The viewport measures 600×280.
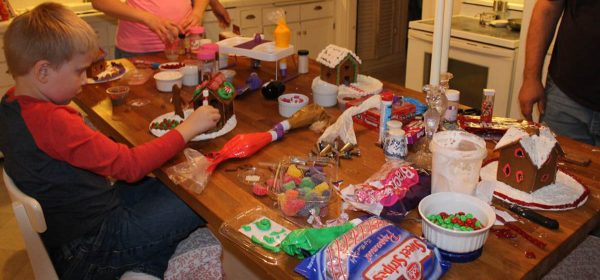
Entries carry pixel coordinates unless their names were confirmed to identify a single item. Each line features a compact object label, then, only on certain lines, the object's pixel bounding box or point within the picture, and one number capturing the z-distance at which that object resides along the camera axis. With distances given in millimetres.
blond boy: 1339
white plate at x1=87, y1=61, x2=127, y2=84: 2141
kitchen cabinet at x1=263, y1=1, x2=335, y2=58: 4418
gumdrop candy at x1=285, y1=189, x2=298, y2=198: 1191
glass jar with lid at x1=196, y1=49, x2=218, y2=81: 2201
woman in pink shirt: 2412
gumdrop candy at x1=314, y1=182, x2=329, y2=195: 1226
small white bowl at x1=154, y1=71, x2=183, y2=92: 2029
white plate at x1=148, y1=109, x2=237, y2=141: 1614
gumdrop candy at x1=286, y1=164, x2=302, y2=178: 1303
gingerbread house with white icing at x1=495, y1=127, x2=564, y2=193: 1218
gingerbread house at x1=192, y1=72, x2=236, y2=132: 1662
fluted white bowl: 987
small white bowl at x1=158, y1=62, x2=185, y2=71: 2230
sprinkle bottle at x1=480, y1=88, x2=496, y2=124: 1561
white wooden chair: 1218
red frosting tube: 1432
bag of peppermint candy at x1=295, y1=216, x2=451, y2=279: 913
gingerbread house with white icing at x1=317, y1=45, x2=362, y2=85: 1952
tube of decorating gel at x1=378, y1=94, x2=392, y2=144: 1493
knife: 1120
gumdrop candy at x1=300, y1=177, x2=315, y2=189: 1253
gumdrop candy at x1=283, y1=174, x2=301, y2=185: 1276
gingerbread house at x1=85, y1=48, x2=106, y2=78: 2168
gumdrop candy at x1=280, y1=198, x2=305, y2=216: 1173
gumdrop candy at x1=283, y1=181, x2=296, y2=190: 1248
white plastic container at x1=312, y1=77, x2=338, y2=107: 1855
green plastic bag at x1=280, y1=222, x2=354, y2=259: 1015
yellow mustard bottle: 2178
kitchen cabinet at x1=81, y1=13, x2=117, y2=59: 3551
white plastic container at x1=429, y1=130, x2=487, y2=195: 1145
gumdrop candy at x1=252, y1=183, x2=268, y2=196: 1269
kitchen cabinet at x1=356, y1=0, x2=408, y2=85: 5062
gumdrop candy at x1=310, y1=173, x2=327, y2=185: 1285
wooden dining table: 1023
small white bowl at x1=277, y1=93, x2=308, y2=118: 1765
